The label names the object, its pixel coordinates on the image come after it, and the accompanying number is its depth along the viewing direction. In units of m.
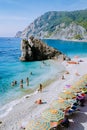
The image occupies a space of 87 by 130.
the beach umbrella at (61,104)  10.33
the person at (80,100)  12.64
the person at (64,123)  9.83
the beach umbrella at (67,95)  12.09
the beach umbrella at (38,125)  8.28
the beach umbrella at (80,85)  13.71
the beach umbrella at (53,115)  8.98
